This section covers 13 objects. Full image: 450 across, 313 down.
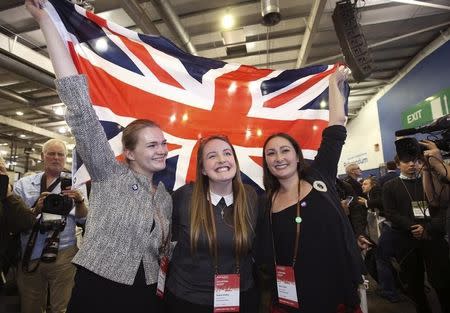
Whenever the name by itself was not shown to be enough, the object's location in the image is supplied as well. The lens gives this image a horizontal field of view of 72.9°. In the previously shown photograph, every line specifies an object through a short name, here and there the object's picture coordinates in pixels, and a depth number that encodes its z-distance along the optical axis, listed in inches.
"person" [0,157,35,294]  94.3
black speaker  163.9
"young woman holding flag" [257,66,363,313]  58.0
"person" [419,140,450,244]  77.6
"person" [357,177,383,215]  163.4
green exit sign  229.8
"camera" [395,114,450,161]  75.3
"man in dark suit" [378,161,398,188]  191.0
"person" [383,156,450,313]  107.5
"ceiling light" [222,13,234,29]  191.8
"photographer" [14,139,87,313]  94.1
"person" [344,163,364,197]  183.2
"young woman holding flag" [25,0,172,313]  50.8
